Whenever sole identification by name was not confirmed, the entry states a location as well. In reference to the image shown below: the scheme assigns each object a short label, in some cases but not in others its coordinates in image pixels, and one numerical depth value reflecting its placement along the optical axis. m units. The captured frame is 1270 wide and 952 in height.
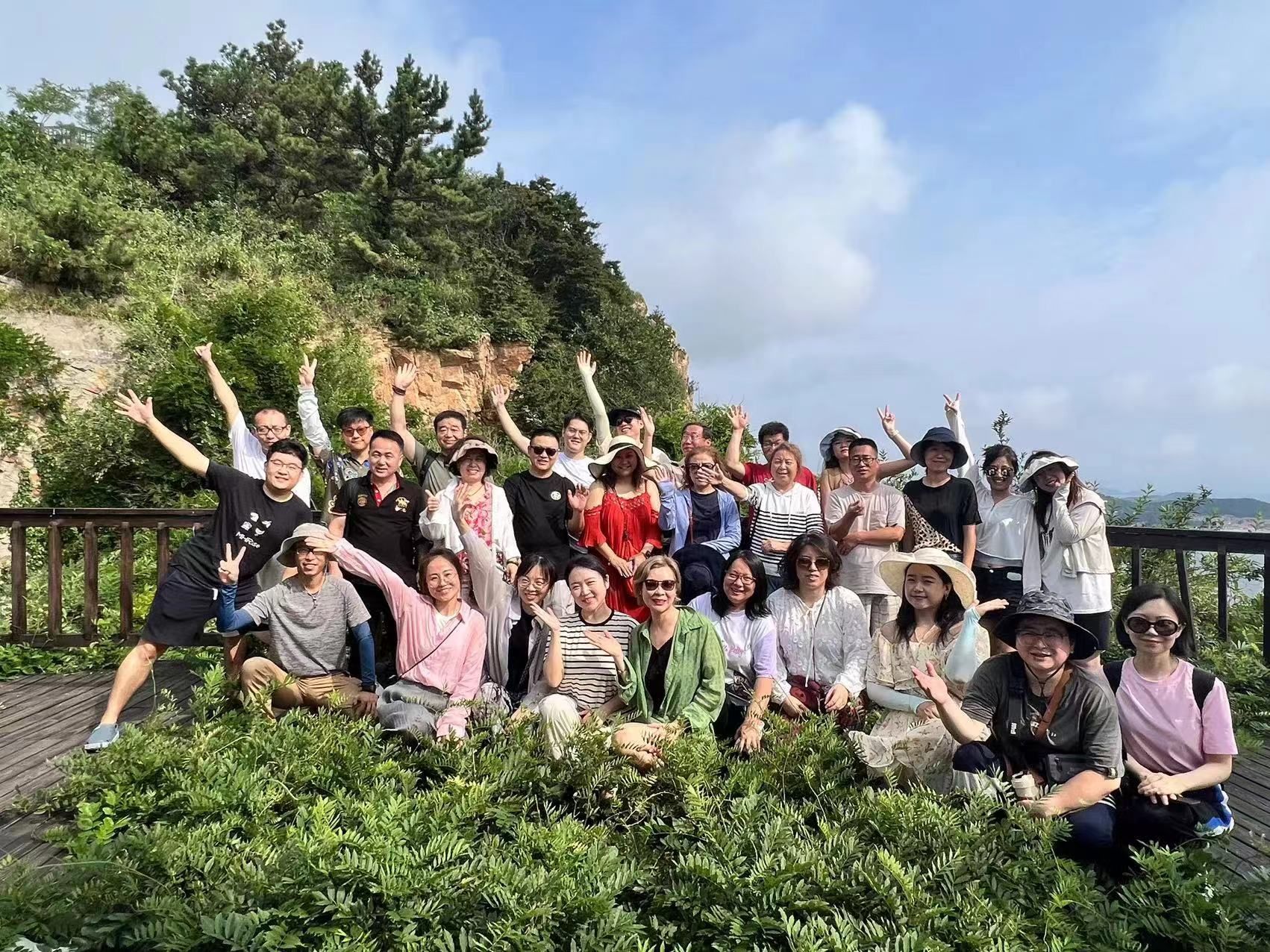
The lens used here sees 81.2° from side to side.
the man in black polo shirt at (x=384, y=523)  4.78
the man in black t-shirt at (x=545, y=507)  4.95
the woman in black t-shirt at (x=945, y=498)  4.90
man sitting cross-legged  4.24
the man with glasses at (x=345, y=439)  5.12
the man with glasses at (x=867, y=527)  4.67
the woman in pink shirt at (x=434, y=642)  4.11
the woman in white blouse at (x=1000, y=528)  5.05
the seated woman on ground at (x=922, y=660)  3.45
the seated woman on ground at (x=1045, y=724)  2.94
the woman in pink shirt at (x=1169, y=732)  2.95
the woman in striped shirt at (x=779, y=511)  4.93
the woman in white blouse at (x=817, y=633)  4.16
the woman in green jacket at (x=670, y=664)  3.90
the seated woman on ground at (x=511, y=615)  4.30
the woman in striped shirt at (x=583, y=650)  4.04
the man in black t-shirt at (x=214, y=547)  4.45
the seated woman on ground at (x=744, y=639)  4.11
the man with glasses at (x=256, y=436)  5.03
